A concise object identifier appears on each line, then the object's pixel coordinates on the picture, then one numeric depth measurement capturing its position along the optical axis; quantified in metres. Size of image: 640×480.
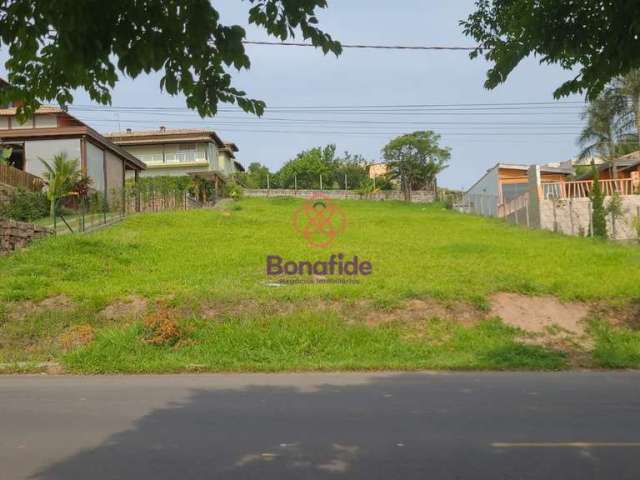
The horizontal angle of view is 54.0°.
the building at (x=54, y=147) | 26.48
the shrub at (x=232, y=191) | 44.09
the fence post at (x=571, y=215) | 24.75
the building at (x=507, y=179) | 35.19
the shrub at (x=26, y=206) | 21.73
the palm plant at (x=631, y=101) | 32.28
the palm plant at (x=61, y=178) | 20.55
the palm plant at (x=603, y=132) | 35.97
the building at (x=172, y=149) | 49.62
